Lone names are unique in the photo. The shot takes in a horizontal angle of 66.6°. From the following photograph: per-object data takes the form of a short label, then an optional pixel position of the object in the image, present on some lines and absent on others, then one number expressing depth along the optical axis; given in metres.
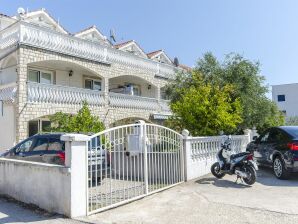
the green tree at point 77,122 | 10.06
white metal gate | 4.99
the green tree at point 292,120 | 28.27
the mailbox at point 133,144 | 5.75
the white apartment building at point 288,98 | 37.06
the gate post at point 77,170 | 4.48
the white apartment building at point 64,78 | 10.91
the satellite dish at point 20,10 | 11.93
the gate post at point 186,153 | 7.19
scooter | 6.68
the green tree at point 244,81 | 12.14
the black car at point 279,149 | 7.08
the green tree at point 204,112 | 9.14
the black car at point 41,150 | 7.03
